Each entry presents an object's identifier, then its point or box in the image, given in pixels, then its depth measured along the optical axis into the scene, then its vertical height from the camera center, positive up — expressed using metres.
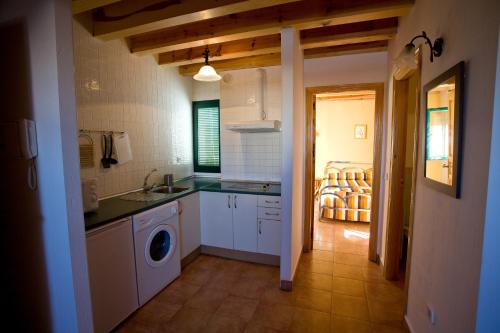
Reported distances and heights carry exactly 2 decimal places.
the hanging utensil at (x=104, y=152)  2.43 -0.08
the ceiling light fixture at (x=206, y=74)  2.49 +0.70
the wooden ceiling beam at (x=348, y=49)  2.75 +1.06
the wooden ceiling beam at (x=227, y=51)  2.66 +1.05
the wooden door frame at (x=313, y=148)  2.80 -0.15
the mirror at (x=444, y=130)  1.16 +0.06
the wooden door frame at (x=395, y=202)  2.32 -0.59
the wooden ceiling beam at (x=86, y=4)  1.76 +1.01
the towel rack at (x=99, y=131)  2.23 +0.12
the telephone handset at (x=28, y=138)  1.31 +0.03
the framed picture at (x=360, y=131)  6.10 +0.28
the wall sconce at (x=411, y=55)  1.37 +0.54
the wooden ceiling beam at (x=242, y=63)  3.09 +1.04
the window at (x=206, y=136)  3.73 +0.11
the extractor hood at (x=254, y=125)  2.80 +0.20
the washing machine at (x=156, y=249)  2.08 -0.99
